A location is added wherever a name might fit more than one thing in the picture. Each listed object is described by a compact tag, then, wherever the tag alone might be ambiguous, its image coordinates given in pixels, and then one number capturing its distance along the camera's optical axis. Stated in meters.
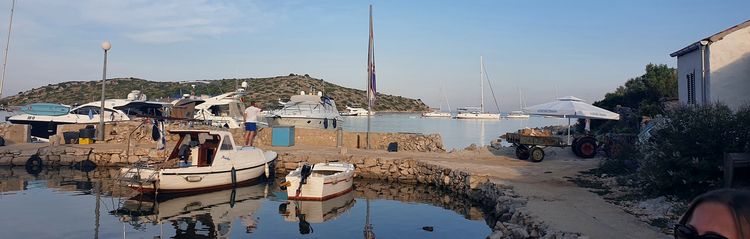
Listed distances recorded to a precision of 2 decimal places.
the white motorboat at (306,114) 31.30
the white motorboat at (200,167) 15.15
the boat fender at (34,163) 20.19
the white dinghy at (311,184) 15.14
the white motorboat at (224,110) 29.47
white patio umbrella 20.28
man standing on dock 20.80
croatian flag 19.95
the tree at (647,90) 31.07
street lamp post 21.05
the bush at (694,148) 9.97
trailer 19.51
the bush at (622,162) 15.14
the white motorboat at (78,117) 26.22
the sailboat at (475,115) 102.19
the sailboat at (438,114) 114.44
